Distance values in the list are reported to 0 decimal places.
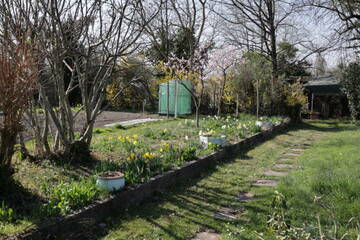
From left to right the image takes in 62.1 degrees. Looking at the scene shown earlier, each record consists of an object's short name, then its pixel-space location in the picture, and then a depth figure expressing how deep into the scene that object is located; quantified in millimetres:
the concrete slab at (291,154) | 7328
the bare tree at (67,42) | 3779
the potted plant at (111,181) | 3482
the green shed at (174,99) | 16156
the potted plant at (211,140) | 6578
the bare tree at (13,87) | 2982
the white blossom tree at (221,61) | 13891
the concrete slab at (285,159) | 6846
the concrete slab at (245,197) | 4086
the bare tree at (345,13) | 11773
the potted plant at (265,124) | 10655
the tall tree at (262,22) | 16953
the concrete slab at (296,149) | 8297
